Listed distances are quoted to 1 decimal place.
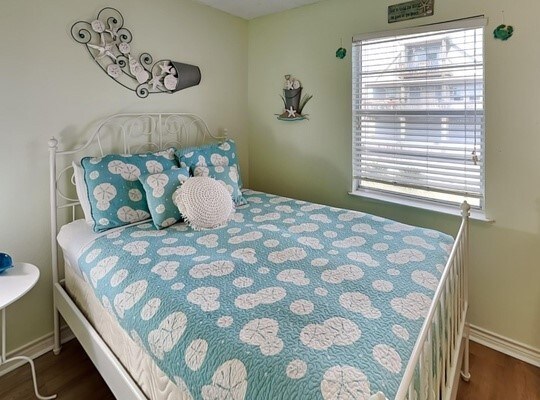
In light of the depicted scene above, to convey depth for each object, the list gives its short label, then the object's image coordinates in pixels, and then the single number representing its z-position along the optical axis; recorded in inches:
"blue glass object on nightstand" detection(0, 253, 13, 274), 61.9
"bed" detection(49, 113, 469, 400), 35.0
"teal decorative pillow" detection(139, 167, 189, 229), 75.4
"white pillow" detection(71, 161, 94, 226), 74.1
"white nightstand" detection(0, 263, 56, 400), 55.1
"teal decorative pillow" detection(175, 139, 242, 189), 89.3
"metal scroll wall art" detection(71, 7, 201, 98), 82.0
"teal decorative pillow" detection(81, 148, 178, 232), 73.2
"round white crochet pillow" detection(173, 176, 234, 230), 74.7
